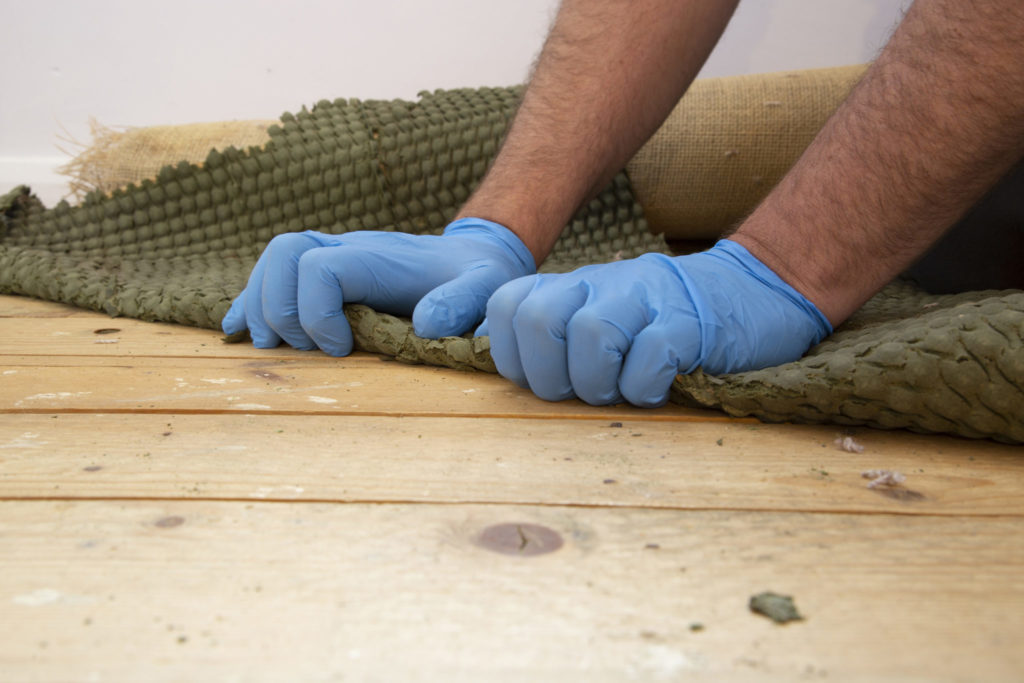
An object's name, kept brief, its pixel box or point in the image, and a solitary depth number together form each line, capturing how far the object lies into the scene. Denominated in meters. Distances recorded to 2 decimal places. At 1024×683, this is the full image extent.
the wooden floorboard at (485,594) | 0.30
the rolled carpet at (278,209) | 1.14
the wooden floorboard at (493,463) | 0.46
